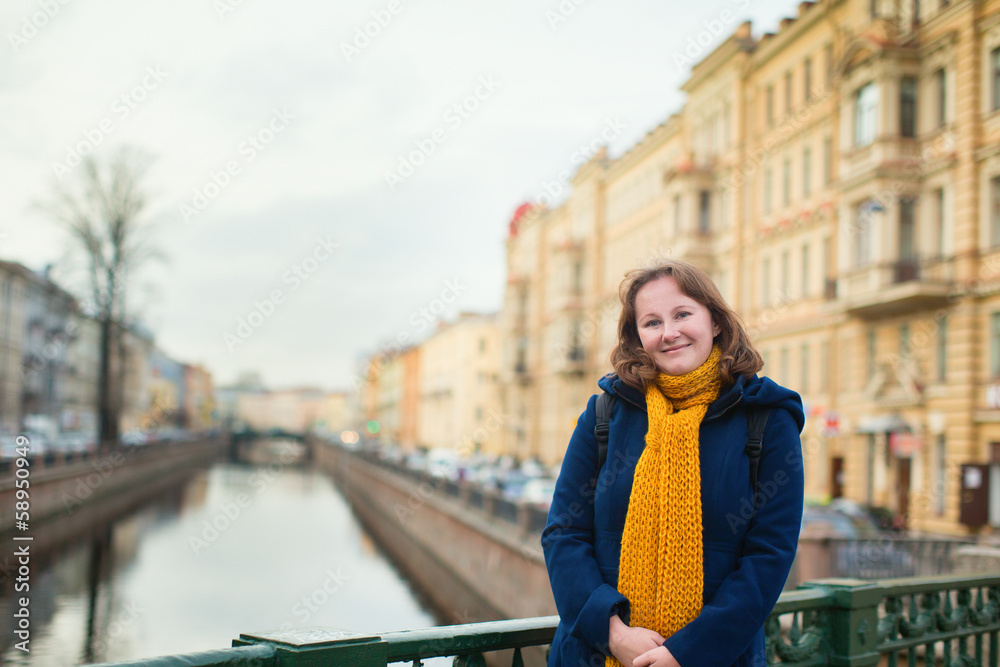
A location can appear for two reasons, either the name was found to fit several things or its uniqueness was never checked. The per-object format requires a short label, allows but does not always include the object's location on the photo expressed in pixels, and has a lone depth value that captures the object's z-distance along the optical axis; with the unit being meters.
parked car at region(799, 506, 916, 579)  13.92
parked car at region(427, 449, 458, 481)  48.37
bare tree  41.81
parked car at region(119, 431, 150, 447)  67.19
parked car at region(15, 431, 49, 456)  47.34
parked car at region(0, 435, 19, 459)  42.16
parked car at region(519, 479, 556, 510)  29.98
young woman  2.68
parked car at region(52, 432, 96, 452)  52.99
